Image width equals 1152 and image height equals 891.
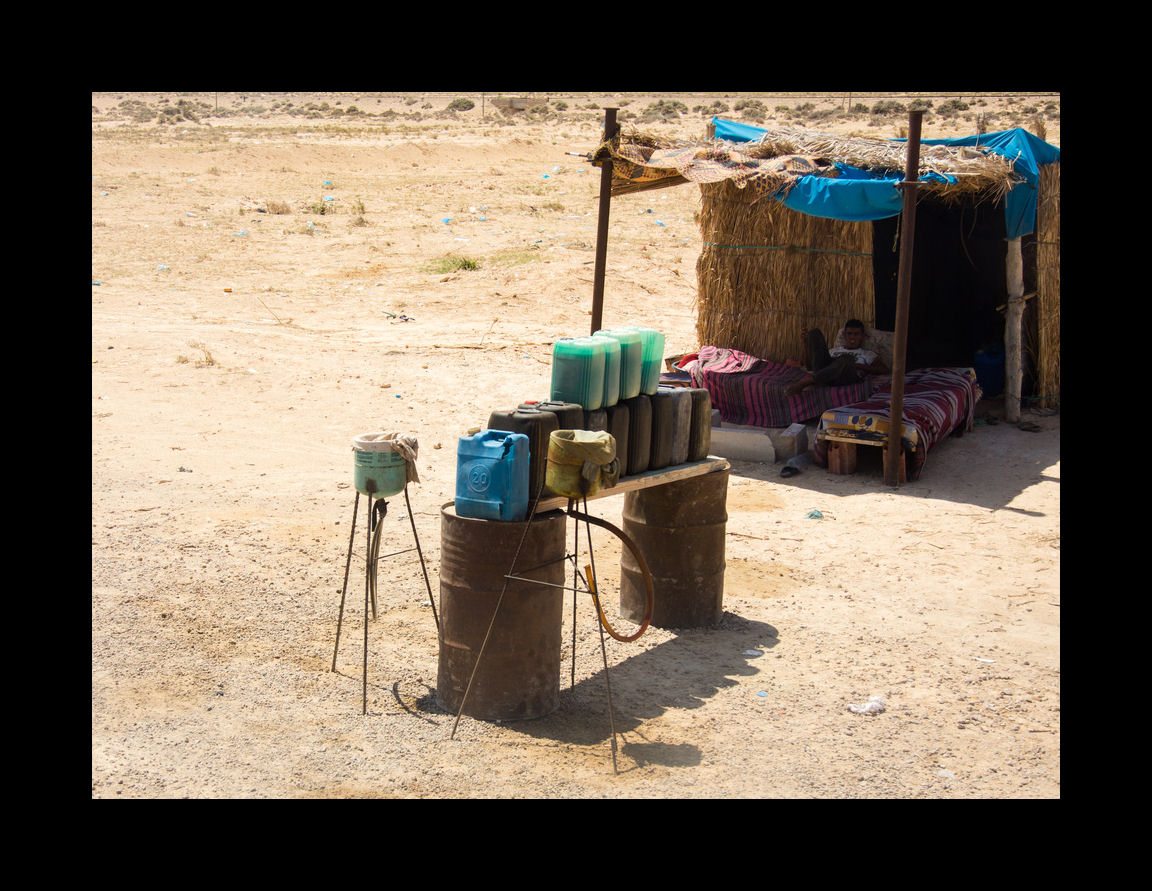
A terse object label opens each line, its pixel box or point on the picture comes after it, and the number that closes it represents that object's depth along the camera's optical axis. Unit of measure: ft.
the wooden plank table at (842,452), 30.32
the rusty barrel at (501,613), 15.57
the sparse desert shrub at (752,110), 144.66
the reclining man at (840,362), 33.55
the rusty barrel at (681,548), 19.61
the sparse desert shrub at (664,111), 152.13
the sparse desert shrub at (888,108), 134.62
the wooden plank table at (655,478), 16.05
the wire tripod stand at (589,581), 15.42
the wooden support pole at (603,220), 32.40
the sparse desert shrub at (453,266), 56.29
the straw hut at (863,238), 31.48
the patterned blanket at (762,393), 33.40
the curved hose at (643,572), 15.75
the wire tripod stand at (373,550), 16.69
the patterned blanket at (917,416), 30.01
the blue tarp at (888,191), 30.09
